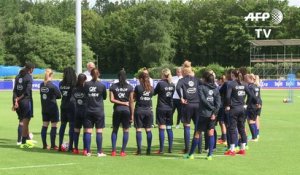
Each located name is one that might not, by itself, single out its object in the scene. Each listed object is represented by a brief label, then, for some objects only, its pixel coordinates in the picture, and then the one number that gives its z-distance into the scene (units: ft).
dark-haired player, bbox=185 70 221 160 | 38.73
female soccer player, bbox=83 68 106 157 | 39.58
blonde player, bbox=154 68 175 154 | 42.11
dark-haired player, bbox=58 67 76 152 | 42.65
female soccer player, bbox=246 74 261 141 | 49.15
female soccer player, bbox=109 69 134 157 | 39.93
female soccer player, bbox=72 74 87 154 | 40.65
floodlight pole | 60.13
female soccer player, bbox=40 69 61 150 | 43.57
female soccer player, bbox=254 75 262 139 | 50.68
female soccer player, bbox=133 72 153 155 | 40.77
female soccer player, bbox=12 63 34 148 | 44.68
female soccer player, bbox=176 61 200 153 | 41.60
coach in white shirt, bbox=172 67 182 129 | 56.95
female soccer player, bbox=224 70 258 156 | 41.19
